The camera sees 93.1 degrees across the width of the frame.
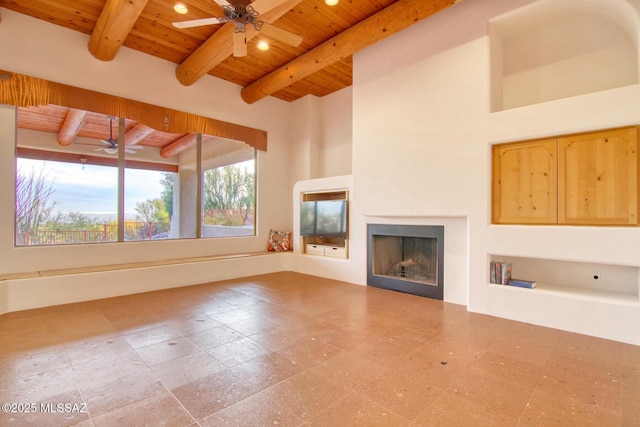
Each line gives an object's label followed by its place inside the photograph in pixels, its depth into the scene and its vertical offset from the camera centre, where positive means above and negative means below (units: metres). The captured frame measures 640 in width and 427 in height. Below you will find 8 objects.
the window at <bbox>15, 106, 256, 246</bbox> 4.00 +0.50
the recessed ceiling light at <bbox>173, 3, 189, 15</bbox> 3.54 +2.45
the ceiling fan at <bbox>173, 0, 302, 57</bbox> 3.01 +2.08
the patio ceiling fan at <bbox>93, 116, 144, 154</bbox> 4.51 +1.06
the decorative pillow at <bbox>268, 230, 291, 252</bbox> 6.24 -0.52
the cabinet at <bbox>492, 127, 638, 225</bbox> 2.75 +0.38
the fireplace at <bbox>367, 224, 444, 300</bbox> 4.08 -0.63
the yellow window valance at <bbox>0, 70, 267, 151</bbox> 3.69 +1.57
